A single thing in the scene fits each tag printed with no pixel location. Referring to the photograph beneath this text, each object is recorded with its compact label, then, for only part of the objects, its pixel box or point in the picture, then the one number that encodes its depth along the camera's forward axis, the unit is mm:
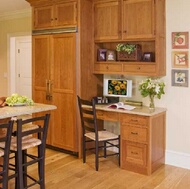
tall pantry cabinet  4457
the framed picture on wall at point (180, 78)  4078
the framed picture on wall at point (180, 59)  4055
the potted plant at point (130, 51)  4297
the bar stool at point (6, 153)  2629
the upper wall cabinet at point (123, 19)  4051
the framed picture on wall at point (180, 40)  4023
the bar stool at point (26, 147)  2844
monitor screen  4426
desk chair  4074
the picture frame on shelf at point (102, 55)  4660
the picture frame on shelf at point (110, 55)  4592
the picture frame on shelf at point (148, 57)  4223
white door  7383
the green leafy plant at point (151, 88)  4078
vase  4141
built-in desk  3898
